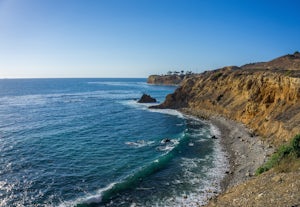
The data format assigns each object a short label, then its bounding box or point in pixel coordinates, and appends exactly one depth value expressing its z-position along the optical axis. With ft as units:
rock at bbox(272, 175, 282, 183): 70.15
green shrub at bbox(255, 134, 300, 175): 84.33
